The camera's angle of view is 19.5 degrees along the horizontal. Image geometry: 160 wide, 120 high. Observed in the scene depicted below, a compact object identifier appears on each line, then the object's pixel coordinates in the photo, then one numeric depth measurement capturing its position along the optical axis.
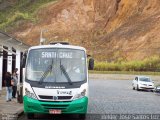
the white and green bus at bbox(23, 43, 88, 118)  16.14
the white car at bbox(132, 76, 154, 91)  40.81
